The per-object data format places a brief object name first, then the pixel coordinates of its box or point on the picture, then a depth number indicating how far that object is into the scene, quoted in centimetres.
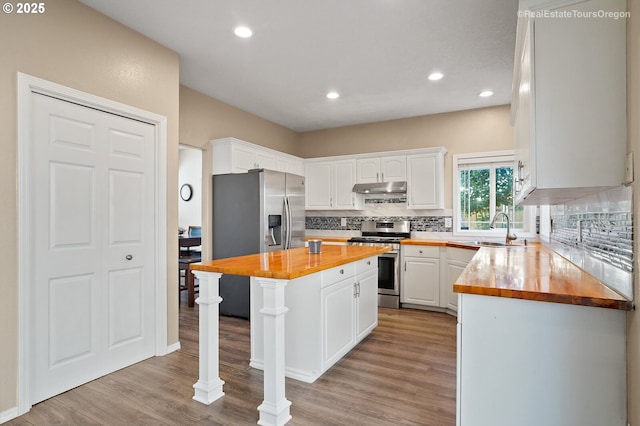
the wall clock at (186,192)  782
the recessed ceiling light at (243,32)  272
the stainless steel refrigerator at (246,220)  401
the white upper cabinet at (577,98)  142
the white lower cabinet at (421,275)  439
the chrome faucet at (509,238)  391
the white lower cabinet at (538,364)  140
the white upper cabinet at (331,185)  530
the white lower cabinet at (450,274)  417
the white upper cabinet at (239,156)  423
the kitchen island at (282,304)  196
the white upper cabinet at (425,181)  472
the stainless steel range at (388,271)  455
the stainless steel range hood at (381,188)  491
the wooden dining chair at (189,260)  466
